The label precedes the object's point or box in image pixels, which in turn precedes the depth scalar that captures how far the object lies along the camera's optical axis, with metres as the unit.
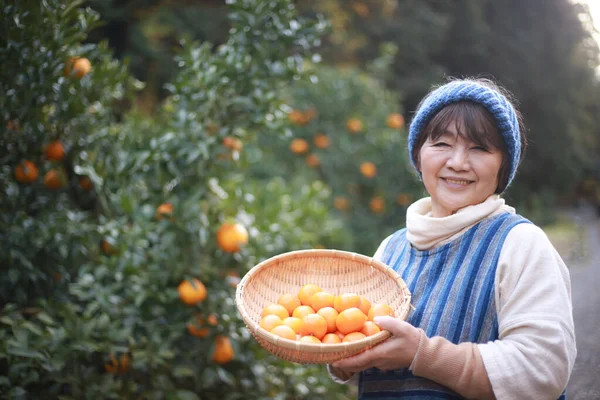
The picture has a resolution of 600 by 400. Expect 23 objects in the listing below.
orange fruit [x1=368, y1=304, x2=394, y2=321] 1.26
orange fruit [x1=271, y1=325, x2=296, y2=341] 1.20
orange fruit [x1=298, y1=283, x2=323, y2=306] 1.40
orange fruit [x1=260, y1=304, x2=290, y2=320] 1.33
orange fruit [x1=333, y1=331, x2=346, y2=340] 1.25
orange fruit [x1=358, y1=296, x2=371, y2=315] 1.33
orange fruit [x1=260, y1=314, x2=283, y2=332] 1.25
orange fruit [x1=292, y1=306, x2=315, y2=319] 1.31
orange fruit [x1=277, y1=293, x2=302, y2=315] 1.41
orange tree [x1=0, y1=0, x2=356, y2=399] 1.91
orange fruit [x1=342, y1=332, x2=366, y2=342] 1.20
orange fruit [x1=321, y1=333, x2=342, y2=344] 1.22
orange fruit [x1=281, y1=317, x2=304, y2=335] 1.25
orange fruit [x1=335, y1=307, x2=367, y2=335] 1.24
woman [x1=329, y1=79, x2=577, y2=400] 1.07
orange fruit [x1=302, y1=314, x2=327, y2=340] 1.25
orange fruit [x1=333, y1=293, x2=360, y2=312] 1.32
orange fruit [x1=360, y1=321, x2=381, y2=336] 1.21
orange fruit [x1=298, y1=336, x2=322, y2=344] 1.19
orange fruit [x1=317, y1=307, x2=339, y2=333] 1.28
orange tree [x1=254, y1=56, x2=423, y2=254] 4.73
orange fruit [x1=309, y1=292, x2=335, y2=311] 1.36
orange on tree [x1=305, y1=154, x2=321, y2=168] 4.72
